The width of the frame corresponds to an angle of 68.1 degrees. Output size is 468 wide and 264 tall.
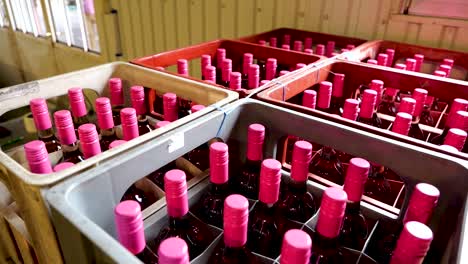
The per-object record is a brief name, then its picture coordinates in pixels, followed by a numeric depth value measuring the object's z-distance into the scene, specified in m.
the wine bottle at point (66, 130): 0.75
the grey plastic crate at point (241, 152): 0.44
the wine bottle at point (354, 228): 0.65
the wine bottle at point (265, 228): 0.65
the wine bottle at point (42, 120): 0.80
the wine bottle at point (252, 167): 0.69
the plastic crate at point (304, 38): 1.45
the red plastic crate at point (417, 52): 1.23
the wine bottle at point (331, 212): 0.49
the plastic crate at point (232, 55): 1.14
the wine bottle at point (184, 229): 0.55
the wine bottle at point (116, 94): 0.95
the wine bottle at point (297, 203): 0.70
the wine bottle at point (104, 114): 0.81
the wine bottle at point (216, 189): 0.62
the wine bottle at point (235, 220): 0.48
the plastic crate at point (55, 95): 0.50
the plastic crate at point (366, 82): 0.89
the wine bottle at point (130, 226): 0.45
